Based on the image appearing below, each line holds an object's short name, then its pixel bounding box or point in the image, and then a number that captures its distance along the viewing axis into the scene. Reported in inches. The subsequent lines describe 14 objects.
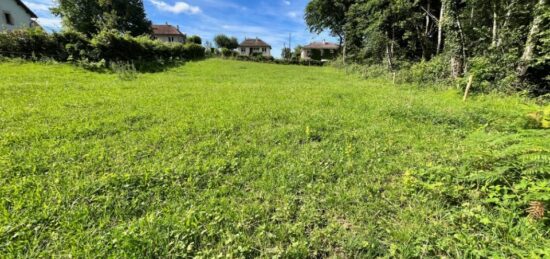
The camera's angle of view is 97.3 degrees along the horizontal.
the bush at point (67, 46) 457.2
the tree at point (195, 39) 1568.7
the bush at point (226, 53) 1378.9
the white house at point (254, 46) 2635.3
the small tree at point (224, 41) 2497.5
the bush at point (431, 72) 449.7
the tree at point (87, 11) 1139.3
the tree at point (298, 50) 2541.8
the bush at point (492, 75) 343.6
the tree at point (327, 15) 1195.5
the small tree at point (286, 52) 2429.6
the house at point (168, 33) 2033.7
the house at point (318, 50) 2159.7
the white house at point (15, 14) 825.5
